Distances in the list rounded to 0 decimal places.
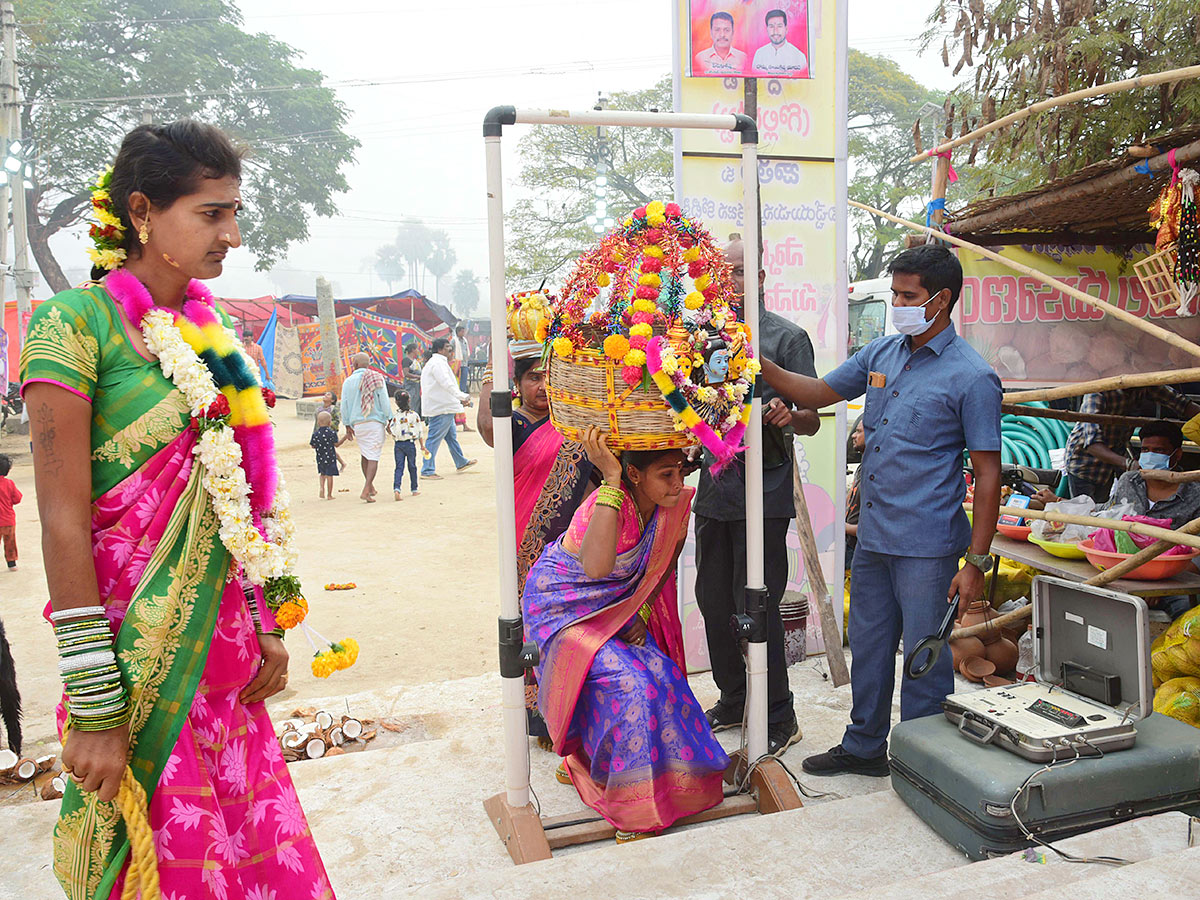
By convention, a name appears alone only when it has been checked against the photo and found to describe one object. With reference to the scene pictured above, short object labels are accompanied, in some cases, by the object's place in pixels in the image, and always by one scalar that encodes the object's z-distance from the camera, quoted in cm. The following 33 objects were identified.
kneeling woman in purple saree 306
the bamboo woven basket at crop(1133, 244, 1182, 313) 439
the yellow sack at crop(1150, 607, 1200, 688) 382
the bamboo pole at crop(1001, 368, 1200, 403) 342
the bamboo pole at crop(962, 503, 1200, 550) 346
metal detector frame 293
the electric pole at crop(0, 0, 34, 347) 1650
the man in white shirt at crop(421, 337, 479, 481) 1261
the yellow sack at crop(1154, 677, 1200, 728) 359
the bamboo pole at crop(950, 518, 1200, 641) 373
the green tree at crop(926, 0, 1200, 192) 483
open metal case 277
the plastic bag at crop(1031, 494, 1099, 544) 477
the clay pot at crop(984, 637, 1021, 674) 464
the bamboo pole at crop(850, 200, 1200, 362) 348
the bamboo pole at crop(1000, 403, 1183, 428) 475
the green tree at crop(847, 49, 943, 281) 2756
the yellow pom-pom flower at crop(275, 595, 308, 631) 220
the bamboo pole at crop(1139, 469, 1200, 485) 391
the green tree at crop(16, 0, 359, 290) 2723
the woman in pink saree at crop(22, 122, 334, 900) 180
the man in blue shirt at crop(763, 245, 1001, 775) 323
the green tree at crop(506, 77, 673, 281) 2811
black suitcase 264
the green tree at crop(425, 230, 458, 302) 12688
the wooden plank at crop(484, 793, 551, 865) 297
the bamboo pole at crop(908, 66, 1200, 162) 331
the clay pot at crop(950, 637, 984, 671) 462
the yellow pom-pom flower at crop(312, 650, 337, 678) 232
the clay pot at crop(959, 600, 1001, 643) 450
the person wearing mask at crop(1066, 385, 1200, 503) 587
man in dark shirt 385
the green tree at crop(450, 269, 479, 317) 11462
